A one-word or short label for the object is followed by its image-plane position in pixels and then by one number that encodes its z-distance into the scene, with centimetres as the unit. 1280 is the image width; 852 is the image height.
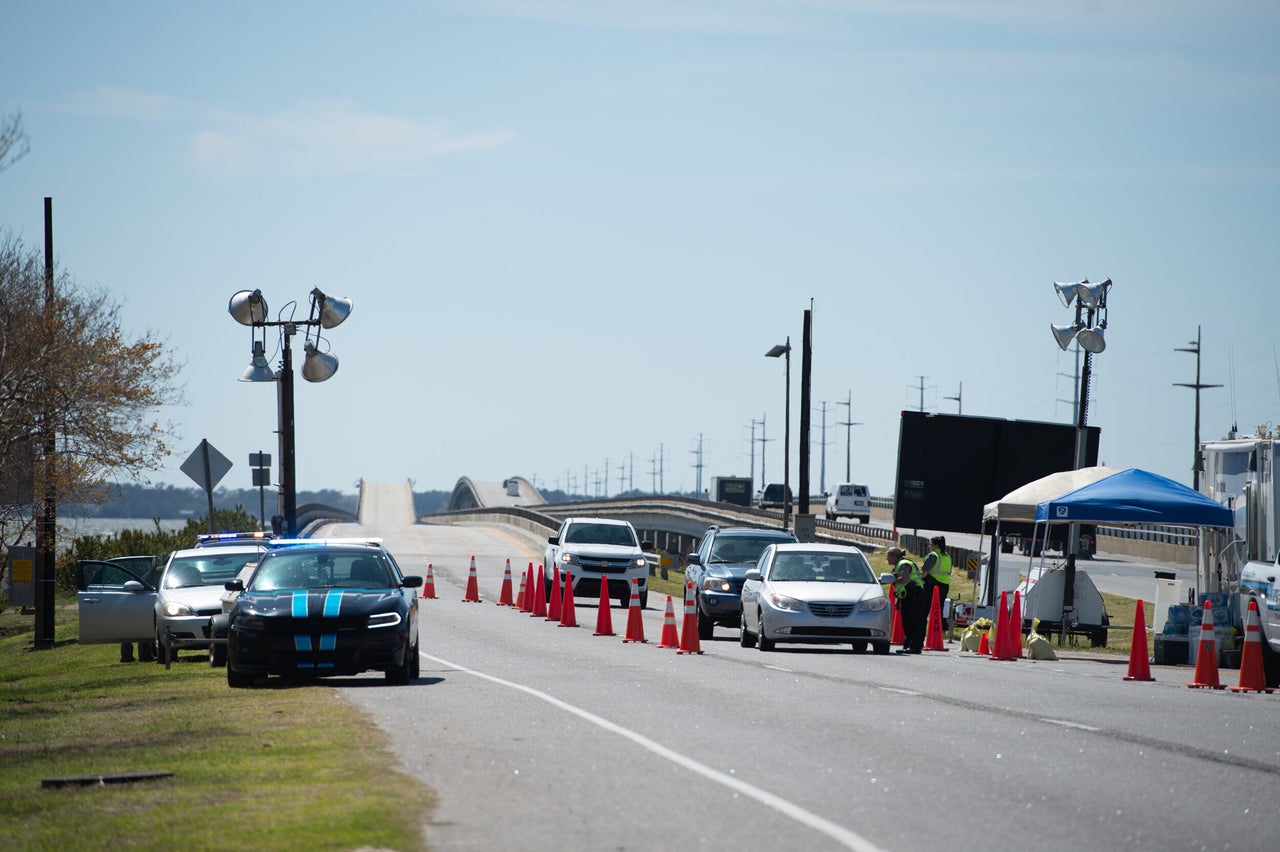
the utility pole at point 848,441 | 15225
